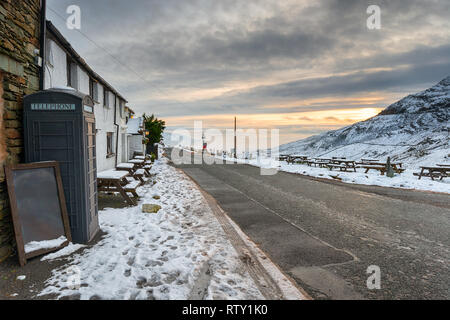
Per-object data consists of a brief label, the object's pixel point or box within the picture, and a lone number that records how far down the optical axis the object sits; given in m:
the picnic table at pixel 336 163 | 19.27
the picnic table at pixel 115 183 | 7.63
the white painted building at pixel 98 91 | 7.41
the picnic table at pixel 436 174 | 14.06
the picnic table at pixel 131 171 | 11.33
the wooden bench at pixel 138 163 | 14.71
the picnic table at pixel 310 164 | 24.01
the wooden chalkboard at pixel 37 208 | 3.84
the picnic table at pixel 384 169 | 16.60
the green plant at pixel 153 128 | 32.44
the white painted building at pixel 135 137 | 21.22
